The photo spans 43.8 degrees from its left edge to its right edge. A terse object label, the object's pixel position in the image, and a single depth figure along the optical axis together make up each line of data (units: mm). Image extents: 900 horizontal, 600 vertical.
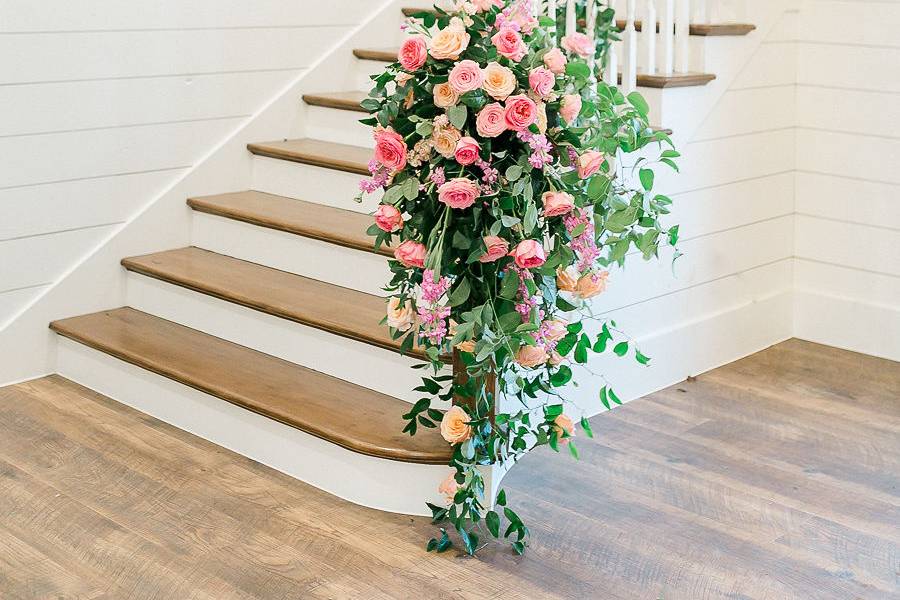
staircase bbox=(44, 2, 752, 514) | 2822
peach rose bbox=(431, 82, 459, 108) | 2289
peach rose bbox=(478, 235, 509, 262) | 2326
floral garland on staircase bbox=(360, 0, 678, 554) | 2303
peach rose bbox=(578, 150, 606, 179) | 2375
